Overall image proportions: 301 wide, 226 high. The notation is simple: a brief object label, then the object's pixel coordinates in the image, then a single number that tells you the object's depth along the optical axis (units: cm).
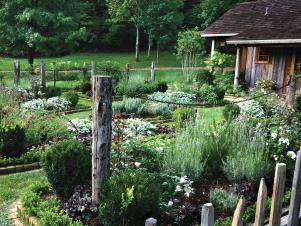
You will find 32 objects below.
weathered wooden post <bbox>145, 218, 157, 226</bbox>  260
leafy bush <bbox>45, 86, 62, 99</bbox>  1470
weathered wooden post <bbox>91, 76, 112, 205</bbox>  453
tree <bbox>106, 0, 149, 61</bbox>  3353
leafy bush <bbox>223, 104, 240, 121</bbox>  1060
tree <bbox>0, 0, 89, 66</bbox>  2355
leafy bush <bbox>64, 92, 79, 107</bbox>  1392
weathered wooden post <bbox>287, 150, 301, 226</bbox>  364
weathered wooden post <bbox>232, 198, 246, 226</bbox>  279
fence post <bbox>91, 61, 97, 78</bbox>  1788
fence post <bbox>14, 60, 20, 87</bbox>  1529
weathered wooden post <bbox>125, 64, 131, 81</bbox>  1813
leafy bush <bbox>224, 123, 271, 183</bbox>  551
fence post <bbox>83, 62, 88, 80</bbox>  2052
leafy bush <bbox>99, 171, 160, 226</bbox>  406
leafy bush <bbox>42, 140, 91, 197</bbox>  504
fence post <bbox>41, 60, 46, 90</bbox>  1555
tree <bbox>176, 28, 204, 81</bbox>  2783
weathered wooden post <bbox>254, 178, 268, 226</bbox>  317
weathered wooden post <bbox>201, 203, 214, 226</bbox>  267
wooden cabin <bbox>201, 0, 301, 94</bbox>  1722
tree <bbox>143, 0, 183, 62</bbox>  3378
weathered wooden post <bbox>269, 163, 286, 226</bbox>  348
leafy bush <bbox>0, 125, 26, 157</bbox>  720
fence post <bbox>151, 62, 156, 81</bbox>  2057
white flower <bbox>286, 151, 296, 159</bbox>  574
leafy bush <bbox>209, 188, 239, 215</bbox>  490
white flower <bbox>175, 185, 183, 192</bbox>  490
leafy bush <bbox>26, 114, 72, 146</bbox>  803
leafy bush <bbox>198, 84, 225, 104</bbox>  1540
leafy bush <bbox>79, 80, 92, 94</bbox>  1769
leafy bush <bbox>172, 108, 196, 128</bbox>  973
